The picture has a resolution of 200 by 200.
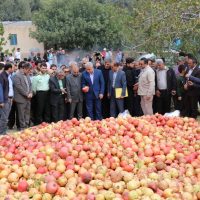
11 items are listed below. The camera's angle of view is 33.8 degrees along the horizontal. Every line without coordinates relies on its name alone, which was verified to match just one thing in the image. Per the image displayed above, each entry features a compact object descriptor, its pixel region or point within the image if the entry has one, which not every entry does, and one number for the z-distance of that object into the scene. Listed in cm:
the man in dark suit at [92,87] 841
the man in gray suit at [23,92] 793
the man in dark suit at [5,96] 737
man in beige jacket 813
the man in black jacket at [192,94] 812
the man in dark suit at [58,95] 830
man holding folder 842
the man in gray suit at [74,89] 835
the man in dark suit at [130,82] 870
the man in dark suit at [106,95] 873
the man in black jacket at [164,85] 845
